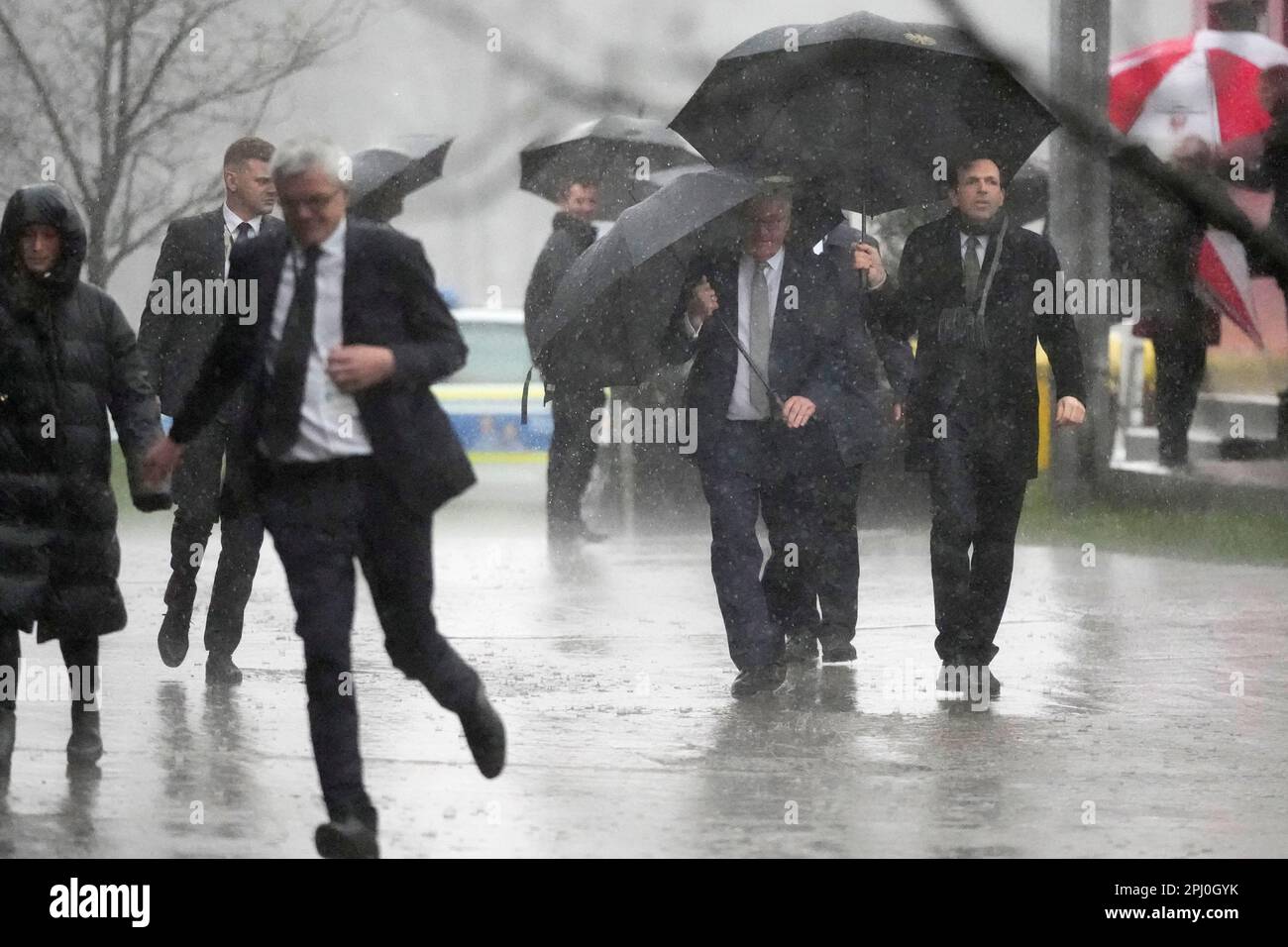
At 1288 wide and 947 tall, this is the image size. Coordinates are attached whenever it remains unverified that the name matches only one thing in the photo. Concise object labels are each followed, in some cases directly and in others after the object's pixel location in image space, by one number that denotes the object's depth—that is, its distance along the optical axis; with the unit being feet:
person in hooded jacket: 36.70
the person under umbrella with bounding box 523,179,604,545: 74.95
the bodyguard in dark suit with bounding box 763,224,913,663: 48.60
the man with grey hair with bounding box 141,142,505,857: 29.04
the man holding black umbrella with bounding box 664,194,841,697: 46.96
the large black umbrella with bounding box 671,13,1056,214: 30.04
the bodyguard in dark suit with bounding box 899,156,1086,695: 45.85
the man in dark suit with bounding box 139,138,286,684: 48.08
